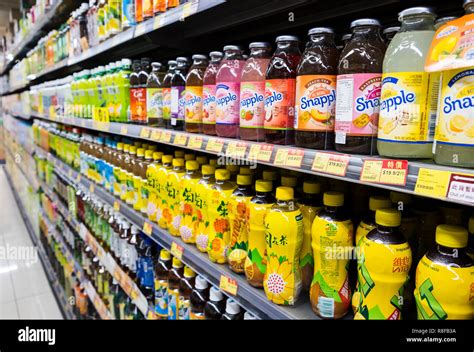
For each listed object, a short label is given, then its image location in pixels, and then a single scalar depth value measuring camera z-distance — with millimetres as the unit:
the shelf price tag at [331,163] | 802
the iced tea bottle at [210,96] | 1313
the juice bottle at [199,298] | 1383
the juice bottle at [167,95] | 1606
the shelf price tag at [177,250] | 1437
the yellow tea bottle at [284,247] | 1011
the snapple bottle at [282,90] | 1018
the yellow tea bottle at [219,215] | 1276
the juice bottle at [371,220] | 897
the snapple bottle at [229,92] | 1210
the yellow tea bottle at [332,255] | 931
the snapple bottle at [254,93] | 1110
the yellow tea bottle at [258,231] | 1106
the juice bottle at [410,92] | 719
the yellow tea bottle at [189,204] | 1419
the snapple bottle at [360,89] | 814
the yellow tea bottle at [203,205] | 1349
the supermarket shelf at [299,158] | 667
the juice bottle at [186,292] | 1474
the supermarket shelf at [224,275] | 1019
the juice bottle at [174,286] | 1541
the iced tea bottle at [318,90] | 910
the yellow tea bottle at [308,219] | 1058
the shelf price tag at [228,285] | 1170
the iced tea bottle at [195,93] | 1406
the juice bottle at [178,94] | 1517
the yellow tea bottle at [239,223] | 1192
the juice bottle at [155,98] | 1687
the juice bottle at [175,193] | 1514
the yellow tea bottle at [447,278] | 692
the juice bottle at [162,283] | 1628
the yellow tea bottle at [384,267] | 796
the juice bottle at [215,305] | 1298
